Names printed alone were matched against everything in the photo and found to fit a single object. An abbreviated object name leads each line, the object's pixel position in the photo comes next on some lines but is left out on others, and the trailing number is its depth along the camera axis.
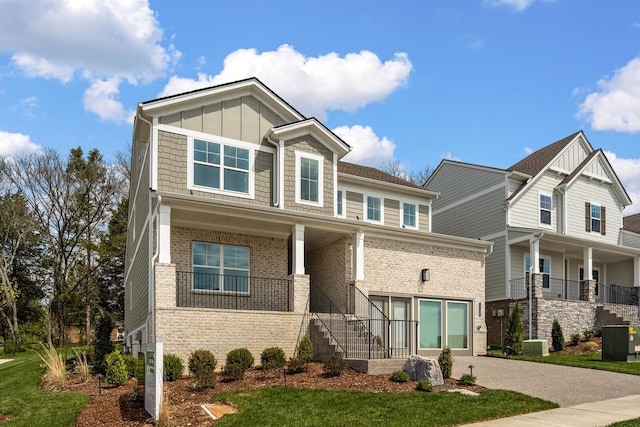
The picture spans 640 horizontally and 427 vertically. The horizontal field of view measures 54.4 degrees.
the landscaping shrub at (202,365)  12.98
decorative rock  13.30
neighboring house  25.92
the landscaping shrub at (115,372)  13.95
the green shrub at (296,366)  14.21
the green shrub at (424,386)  12.55
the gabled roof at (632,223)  33.22
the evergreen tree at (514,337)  21.39
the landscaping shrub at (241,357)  14.92
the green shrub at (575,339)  24.19
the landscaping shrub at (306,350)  15.79
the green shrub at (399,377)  13.34
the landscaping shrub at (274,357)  15.09
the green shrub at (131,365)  14.75
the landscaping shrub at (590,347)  22.77
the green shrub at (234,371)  13.68
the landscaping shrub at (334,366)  13.77
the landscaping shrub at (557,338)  23.11
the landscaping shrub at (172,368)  14.15
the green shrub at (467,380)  13.49
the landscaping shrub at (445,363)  14.19
